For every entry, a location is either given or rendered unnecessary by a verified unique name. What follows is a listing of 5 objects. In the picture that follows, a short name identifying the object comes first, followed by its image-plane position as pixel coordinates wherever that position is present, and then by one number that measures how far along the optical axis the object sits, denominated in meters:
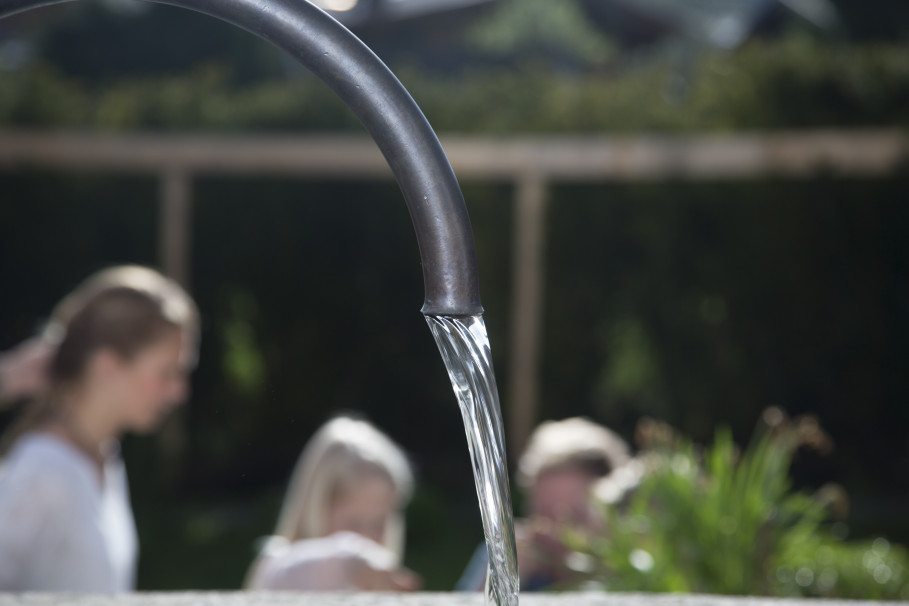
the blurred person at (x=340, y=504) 5.64
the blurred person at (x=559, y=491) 6.10
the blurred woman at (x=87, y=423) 4.98
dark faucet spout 1.60
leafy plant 5.41
